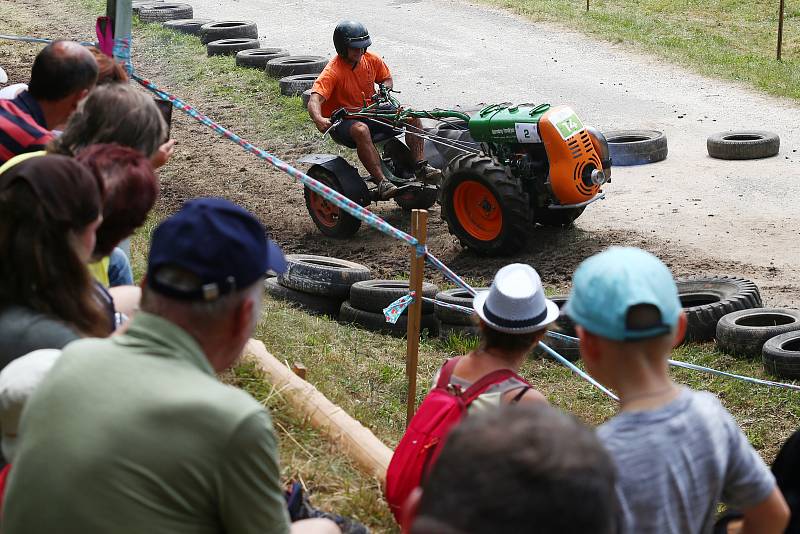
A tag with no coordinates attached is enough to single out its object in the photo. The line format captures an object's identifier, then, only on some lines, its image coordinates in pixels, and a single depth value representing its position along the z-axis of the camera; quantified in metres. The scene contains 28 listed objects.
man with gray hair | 4.51
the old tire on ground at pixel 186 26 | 36.44
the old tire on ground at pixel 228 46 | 33.56
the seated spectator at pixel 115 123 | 8.24
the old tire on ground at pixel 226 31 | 35.47
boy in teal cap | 4.68
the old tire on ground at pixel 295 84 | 28.80
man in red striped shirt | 10.01
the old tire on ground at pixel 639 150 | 23.86
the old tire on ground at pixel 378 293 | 15.60
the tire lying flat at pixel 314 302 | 16.53
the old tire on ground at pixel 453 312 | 15.51
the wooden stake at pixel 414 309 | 10.38
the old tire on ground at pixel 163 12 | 38.59
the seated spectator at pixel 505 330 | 6.99
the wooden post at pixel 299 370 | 11.22
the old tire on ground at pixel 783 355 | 13.24
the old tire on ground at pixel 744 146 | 23.77
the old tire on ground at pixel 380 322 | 15.70
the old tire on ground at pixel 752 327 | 14.03
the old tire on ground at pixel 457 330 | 15.52
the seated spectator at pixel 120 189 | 7.24
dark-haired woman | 6.10
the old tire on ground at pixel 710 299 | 14.86
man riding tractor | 19.89
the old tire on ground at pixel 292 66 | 30.48
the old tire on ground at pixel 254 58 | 32.09
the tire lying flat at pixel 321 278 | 16.42
